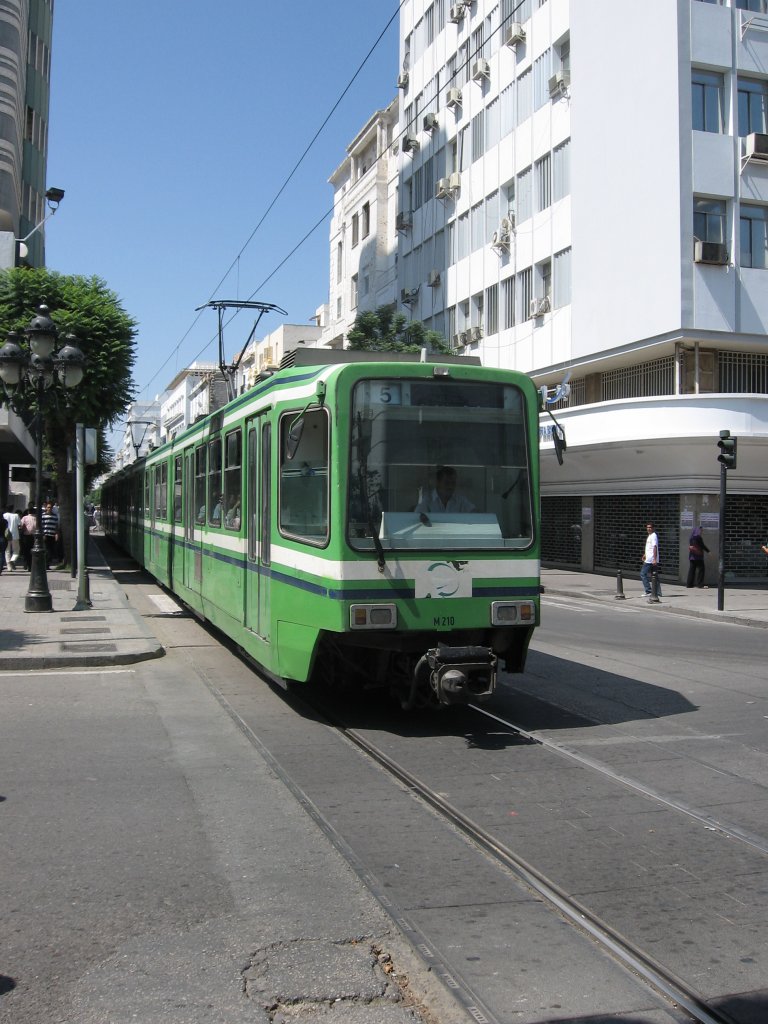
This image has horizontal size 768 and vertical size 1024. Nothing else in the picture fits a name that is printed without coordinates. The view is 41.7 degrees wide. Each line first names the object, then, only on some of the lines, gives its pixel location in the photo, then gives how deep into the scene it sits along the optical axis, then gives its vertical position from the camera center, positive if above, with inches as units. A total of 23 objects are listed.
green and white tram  316.5 -5.2
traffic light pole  823.1 -34.8
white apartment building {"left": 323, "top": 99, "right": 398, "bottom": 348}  1936.5 +575.3
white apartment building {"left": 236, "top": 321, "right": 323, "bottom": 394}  2829.7 +487.5
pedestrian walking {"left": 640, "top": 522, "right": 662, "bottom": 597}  927.6 -48.3
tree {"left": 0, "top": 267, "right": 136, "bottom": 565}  1058.7 +193.4
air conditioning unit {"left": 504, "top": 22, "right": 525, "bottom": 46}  1344.7 +635.1
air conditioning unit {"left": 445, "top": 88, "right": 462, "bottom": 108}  1568.7 +641.7
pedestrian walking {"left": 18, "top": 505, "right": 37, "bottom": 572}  1025.7 -25.0
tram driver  327.0 +3.5
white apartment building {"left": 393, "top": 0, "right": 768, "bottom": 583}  1062.4 +292.7
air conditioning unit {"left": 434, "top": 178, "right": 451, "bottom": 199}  1576.0 +501.7
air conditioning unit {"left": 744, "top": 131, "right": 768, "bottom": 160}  1074.7 +384.1
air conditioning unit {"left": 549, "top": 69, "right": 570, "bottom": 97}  1237.1 +524.5
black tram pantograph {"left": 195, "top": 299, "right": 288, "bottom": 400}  985.8 +206.2
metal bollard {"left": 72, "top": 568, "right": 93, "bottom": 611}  679.1 -58.1
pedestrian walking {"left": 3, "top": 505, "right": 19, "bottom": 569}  1129.4 -26.6
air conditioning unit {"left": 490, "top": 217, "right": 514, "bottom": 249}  1391.5 +378.3
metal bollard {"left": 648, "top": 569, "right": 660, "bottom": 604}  914.2 -75.1
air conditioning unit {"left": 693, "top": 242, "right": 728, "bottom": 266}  1051.9 +264.5
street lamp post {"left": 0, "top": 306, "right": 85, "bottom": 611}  645.3 +95.1
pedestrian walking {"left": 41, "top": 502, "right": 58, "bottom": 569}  1092.5 -22.9
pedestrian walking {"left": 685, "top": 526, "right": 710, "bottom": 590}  1048.8 -54.9
